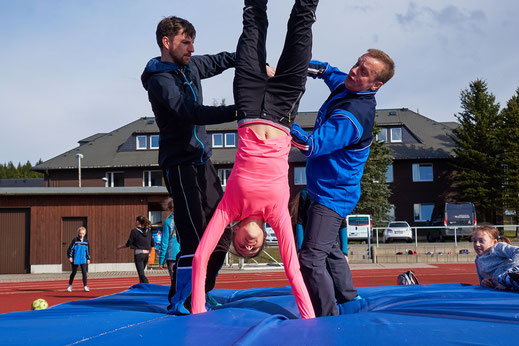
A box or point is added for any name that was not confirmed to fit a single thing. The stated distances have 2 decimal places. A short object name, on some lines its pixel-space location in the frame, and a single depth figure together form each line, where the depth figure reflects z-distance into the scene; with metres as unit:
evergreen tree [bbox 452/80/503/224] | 33.16
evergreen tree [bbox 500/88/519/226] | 32.97
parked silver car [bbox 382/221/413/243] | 25.22
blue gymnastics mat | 2.46
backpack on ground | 6.02
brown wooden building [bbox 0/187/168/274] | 19.98
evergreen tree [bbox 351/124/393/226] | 32.41
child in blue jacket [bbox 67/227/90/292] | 12.80
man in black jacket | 3.71
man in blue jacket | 3.63
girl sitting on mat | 4.49
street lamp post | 32.31
